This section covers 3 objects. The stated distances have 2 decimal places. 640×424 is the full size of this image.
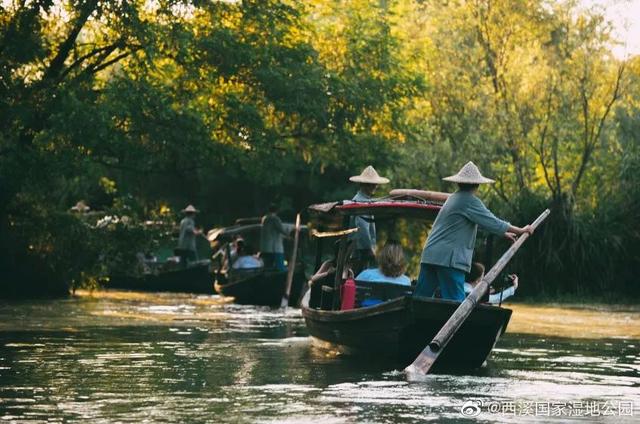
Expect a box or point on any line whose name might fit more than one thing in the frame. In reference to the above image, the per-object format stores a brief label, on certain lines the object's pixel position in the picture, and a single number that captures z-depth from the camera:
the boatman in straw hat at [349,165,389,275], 16.77
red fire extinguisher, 15.44
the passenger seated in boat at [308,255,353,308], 16.20
